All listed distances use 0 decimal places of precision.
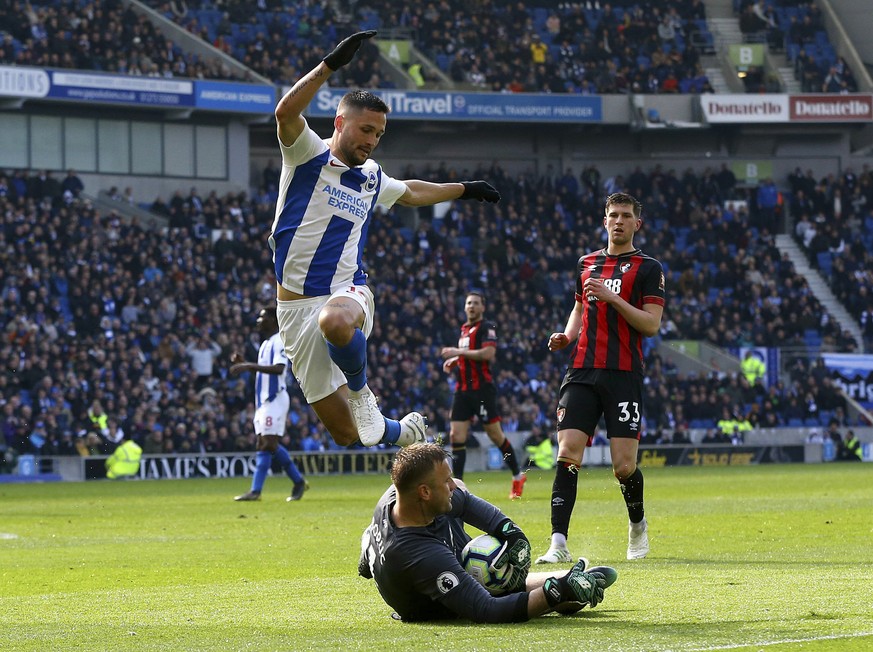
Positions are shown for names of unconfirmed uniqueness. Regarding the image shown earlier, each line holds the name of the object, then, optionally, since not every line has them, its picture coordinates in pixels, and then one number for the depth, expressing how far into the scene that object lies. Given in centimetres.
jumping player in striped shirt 1787
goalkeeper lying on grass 1386
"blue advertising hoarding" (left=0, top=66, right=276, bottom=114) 7756
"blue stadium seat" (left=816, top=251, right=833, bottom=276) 9269
